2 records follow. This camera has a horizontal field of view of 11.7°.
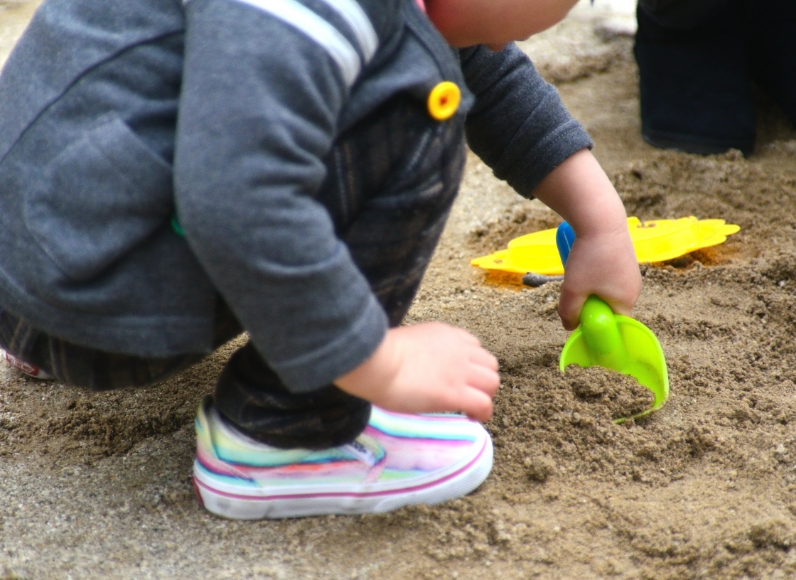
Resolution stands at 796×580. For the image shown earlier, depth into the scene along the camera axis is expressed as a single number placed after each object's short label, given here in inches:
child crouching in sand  87.9
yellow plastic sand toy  102.9
